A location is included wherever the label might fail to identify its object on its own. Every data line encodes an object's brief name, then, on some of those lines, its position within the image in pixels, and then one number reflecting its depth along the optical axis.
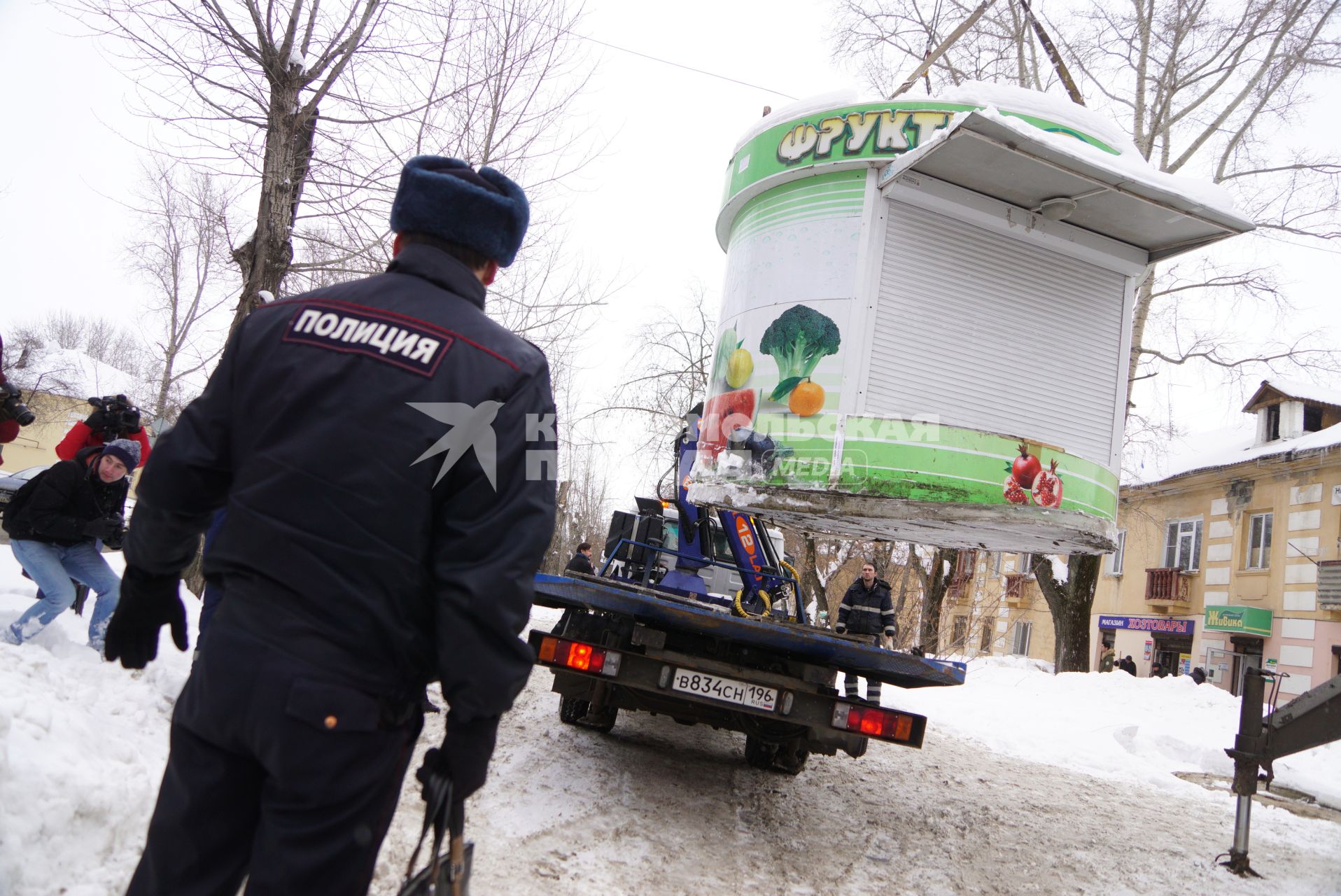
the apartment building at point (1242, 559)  21.55
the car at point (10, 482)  16.92
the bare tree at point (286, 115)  7.34
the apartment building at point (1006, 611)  31.62
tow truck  4.79
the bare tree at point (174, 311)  25.71
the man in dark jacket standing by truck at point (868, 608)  10.30
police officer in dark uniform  1.67
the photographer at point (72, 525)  5.36
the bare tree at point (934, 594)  21.38
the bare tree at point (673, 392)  22.11
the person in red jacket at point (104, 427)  5.91
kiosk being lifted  6.14
